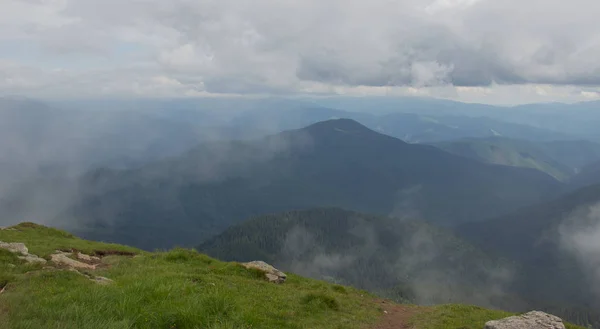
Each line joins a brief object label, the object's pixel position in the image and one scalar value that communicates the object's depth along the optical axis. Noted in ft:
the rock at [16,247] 78.65
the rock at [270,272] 91.71
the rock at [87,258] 97.25
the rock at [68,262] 81.97
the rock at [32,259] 72.85
